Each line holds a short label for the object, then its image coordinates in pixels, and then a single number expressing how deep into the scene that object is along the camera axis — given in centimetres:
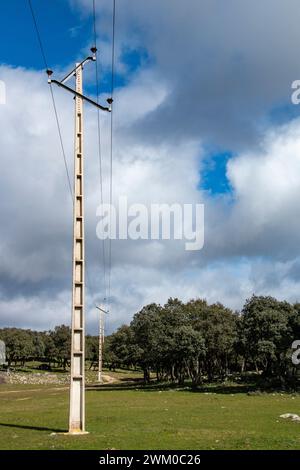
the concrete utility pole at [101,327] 12740
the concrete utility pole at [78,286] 2659
